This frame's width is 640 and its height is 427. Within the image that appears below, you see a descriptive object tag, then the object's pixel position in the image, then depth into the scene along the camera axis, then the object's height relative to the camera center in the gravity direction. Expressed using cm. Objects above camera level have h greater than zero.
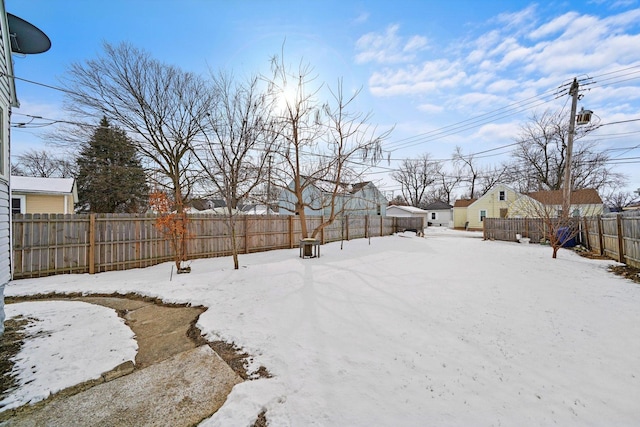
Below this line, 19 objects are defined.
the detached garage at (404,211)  3269 +114
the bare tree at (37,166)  2155 +565
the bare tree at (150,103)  1057 +553
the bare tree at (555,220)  927 -18
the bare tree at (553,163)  2191 +498
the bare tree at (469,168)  3500 +718
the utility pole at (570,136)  1097 +366
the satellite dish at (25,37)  427 +342
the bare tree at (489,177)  3348 +560
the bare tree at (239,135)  768 +300
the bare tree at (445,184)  3857 +564
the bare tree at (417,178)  3928 +679
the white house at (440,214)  3494 +67
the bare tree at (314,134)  878 +323
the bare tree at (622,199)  3319 +199
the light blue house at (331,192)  1017 +141
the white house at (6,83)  362 +241
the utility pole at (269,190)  978 +139
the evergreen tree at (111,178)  1267 +279
